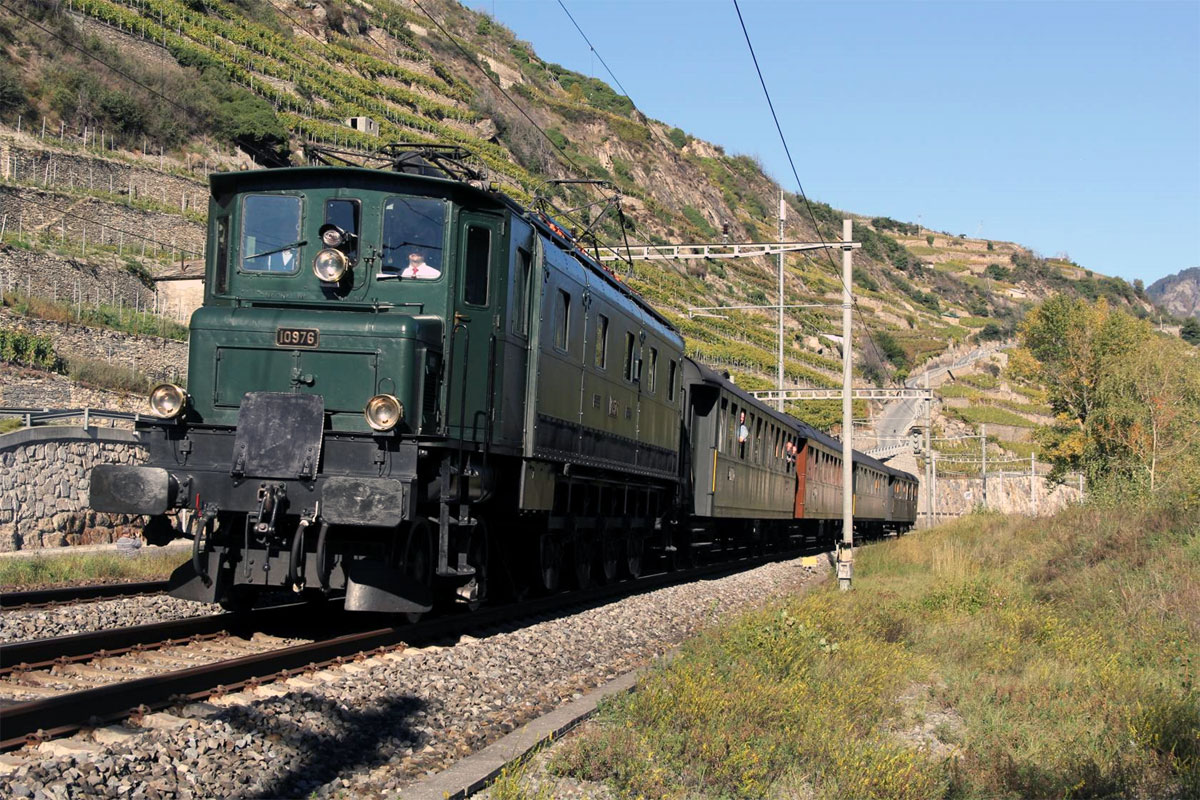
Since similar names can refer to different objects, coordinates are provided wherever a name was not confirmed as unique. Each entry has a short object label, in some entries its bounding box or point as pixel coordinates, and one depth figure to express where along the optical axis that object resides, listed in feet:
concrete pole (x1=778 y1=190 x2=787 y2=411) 122.99
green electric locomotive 30.04
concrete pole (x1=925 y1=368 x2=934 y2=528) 155.63
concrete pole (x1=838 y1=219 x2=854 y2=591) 69.82
